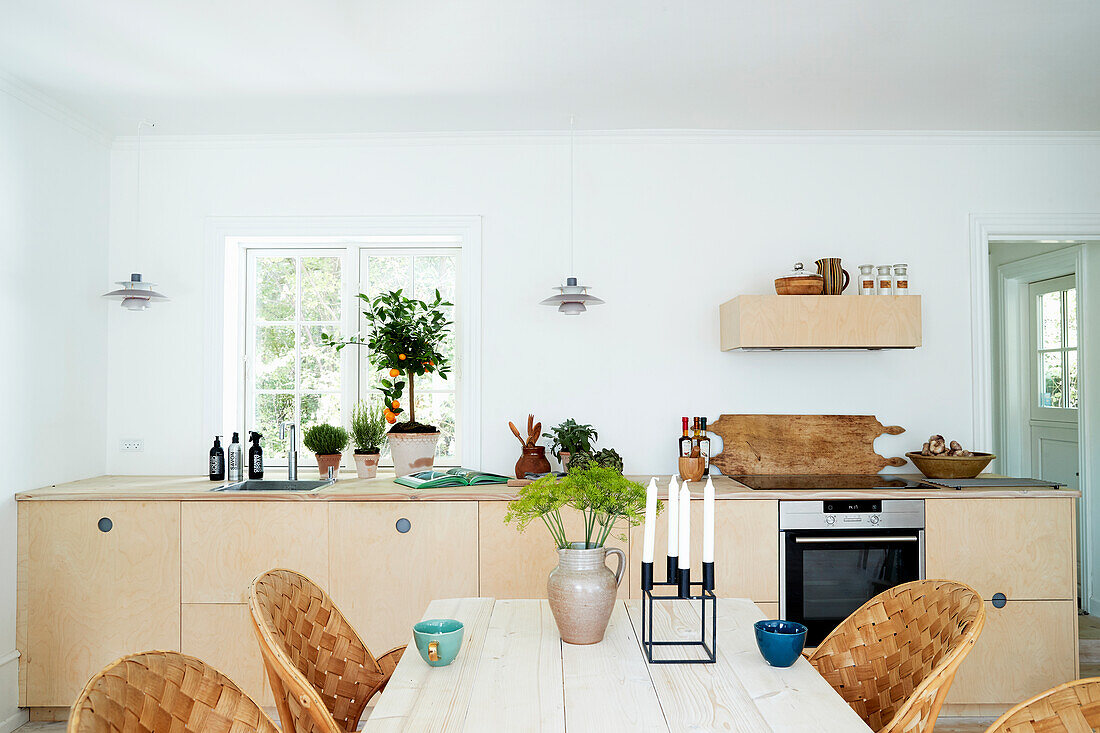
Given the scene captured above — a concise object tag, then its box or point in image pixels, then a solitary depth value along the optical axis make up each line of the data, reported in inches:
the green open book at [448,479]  124.9
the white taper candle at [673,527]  62.1
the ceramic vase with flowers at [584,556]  66.1
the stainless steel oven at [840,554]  120.3
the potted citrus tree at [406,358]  137.2
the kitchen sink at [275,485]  133.7
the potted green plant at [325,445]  138.1
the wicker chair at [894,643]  66.4
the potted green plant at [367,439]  139.0
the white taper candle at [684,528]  61.2
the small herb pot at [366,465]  138.9
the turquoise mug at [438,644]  61.9
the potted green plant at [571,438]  132.8
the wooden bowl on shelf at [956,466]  128.1
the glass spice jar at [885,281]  132.0
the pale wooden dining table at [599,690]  52.7
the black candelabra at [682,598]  62.9
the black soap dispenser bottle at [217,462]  136.6
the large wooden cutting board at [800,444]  140.9
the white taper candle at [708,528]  60.7
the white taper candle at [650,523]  63.0
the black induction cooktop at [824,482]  124.3
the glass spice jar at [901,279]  132.3
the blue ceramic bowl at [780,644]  61.9
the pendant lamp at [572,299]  127.7
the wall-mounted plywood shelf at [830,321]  129.3
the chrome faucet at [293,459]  138.9
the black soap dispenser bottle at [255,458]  138.6
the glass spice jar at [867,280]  132.5
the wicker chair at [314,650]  65.6
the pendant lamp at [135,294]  126.1
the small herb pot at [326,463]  137.9
